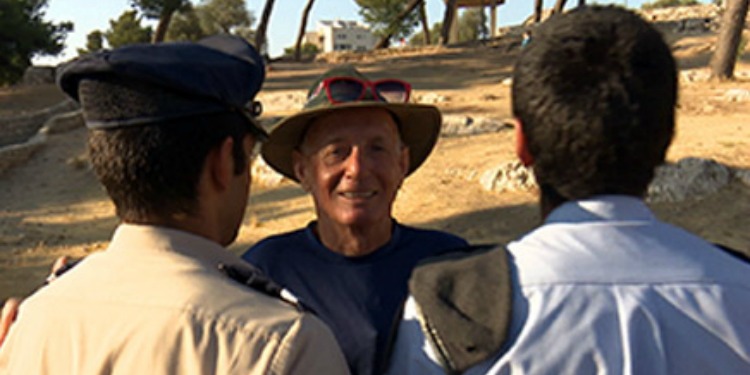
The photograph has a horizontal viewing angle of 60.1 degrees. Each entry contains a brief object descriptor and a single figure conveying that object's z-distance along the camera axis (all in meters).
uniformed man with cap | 1.11
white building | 115.31
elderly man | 2.03
